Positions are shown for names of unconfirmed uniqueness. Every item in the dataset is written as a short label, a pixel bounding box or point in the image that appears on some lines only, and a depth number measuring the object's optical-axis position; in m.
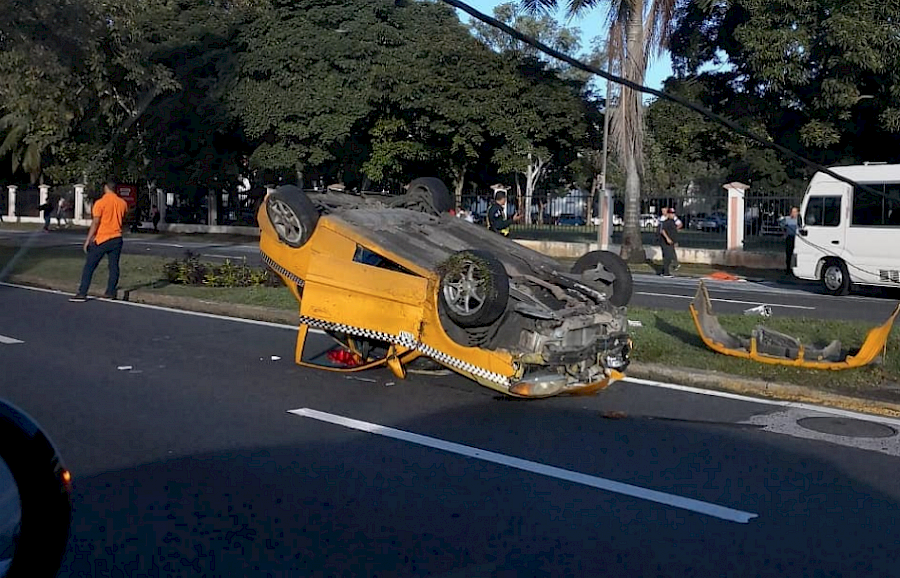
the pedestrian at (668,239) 25.94
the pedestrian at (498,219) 19.84
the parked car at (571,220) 32.97
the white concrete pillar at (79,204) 56.72
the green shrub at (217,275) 17.42
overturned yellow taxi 8.07
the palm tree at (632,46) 26.12
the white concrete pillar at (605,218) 29.08
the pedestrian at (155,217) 50.03
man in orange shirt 15.70
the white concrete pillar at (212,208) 49.56
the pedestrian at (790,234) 25.61
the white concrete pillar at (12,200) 59.91
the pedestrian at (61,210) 49.77
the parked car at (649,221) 33.26
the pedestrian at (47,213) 44.72
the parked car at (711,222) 30.50
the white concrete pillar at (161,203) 52.22
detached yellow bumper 9.49
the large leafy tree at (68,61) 22.19
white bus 20.67
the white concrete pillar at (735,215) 29.91
